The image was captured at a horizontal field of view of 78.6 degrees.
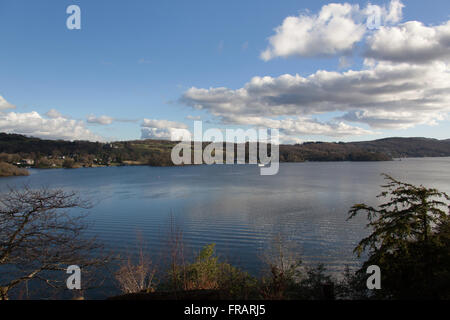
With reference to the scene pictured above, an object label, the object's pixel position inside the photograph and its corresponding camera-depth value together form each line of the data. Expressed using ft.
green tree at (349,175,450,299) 26.09
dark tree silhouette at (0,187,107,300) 21.31
